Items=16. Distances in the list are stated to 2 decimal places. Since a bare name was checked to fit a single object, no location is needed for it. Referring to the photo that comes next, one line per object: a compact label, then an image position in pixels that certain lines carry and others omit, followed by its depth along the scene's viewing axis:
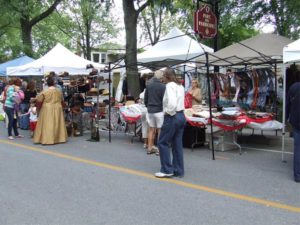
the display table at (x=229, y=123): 6.71
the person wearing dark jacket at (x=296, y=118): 4.85
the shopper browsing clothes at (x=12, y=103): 8.59
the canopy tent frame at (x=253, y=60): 7.73
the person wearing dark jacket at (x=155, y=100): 6.23
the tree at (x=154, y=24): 31.05
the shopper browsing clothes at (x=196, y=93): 8.25
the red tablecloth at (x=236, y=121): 6.70
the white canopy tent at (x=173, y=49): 11.96
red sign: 9.51
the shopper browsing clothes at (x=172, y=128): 4.90
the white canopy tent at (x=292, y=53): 5.32
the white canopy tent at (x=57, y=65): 11.32
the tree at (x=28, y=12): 16.63
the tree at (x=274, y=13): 12.25
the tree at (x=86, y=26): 27.67
